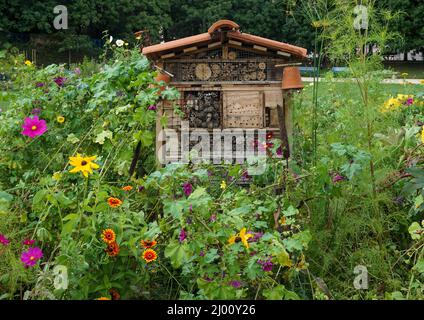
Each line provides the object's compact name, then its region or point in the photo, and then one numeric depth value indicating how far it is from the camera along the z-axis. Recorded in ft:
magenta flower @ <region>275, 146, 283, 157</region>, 10.17
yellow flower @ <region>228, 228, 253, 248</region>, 6.54
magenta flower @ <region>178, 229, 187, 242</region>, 6.49
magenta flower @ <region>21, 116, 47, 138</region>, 9.10
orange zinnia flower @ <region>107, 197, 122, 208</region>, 6.99
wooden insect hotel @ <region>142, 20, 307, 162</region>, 11.29
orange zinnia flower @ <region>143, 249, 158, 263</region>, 6.81
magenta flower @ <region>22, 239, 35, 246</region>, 7.32
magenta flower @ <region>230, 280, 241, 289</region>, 6.59
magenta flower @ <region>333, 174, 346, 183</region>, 8.88
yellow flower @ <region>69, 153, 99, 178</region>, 6.84
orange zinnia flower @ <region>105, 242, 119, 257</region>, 6.90
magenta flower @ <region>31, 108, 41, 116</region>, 10.93
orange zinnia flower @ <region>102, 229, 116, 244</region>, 6.76
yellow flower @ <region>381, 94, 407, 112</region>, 15.16
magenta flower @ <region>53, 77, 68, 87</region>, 12.37
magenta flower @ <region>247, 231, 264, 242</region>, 7.07
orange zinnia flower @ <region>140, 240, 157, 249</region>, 6.87
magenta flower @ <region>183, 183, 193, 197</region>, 8.00
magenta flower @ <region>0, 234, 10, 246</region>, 7.29
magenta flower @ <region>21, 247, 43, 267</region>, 6.94
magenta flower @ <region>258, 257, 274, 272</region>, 6.58
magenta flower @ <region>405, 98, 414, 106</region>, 15.70
